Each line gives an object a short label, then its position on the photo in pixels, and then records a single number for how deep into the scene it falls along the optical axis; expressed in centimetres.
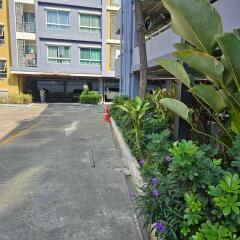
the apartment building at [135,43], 1000
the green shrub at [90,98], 2933
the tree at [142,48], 940
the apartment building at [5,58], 2878
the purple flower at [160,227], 256
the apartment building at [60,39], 2897
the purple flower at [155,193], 278
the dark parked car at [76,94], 3356
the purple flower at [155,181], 297
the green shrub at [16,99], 2748
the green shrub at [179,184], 239
